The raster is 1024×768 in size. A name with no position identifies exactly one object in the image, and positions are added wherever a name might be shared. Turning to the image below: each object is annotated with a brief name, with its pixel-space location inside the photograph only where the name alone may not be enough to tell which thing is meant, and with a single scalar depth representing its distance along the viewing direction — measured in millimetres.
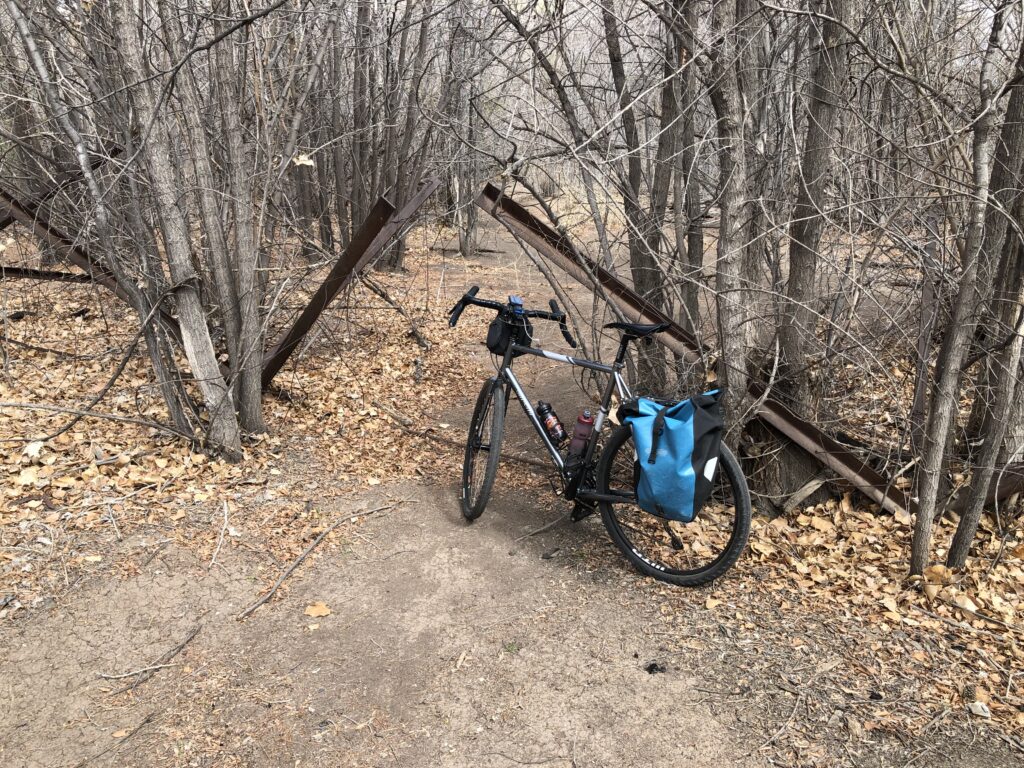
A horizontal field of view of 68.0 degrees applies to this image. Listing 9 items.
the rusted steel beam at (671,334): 4496
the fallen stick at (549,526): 4517
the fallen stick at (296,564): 3845
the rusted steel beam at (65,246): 5211
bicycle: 3906
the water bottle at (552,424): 4457
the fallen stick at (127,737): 2951
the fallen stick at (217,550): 4191
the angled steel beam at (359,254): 5059
